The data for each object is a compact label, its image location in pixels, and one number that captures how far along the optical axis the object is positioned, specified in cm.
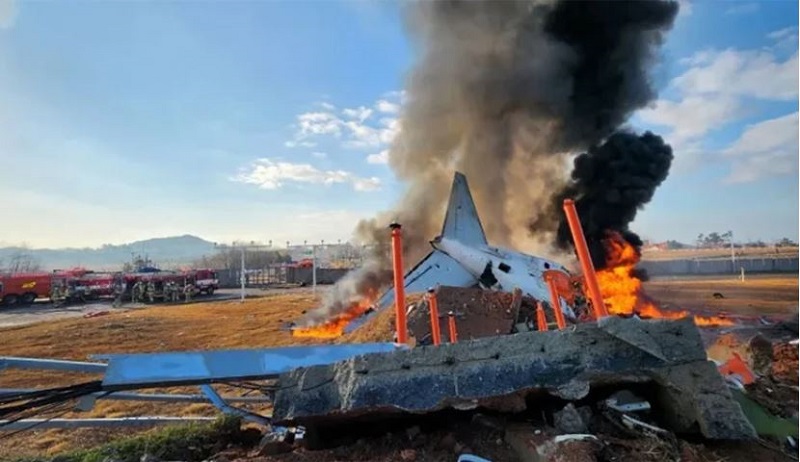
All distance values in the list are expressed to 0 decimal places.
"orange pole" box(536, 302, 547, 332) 581
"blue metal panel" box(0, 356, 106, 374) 345
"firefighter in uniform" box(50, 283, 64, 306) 2875
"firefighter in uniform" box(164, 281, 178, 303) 3014
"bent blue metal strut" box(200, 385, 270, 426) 353
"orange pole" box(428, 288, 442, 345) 532
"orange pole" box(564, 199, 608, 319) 388
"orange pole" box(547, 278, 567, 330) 516
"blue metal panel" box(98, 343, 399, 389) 336
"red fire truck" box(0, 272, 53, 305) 2839
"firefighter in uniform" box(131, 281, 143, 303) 2975
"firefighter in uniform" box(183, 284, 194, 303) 3015
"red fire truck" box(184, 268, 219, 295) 3262
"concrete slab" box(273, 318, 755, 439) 298
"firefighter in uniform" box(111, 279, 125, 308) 2970
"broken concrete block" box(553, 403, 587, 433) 286
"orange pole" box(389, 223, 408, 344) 406
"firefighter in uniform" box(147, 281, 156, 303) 2981
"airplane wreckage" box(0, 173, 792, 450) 299
